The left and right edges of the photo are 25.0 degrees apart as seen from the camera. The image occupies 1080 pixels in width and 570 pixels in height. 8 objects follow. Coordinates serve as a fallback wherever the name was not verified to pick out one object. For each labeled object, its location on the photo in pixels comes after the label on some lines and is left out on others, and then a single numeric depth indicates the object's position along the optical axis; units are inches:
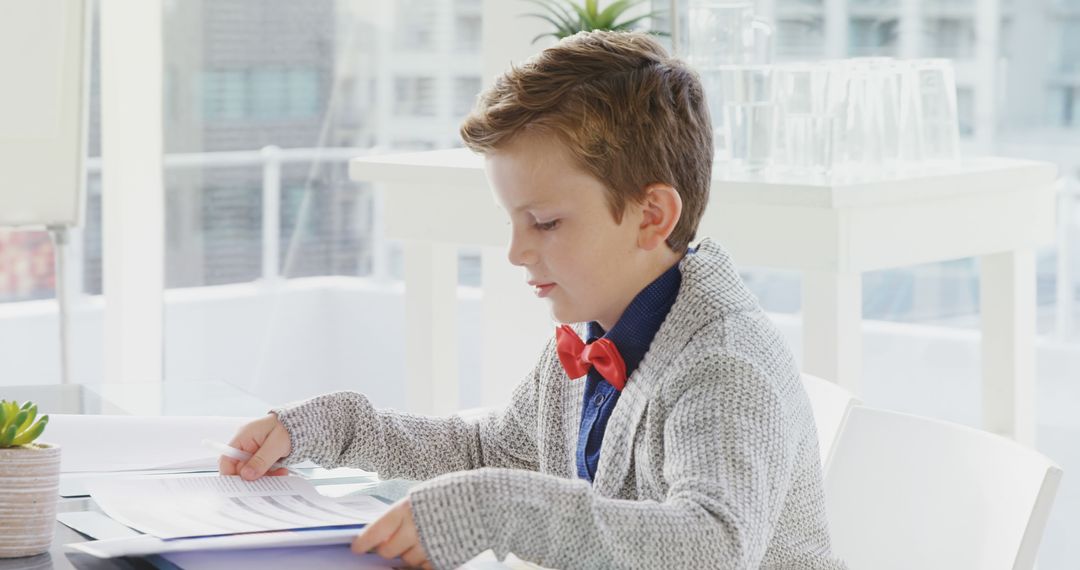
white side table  107.0
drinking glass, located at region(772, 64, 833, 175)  112.6
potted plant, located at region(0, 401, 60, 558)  65.3
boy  67.2
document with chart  66.7
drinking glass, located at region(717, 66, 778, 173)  114.9
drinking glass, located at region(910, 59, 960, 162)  117.0
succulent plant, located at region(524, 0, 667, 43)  130.9
